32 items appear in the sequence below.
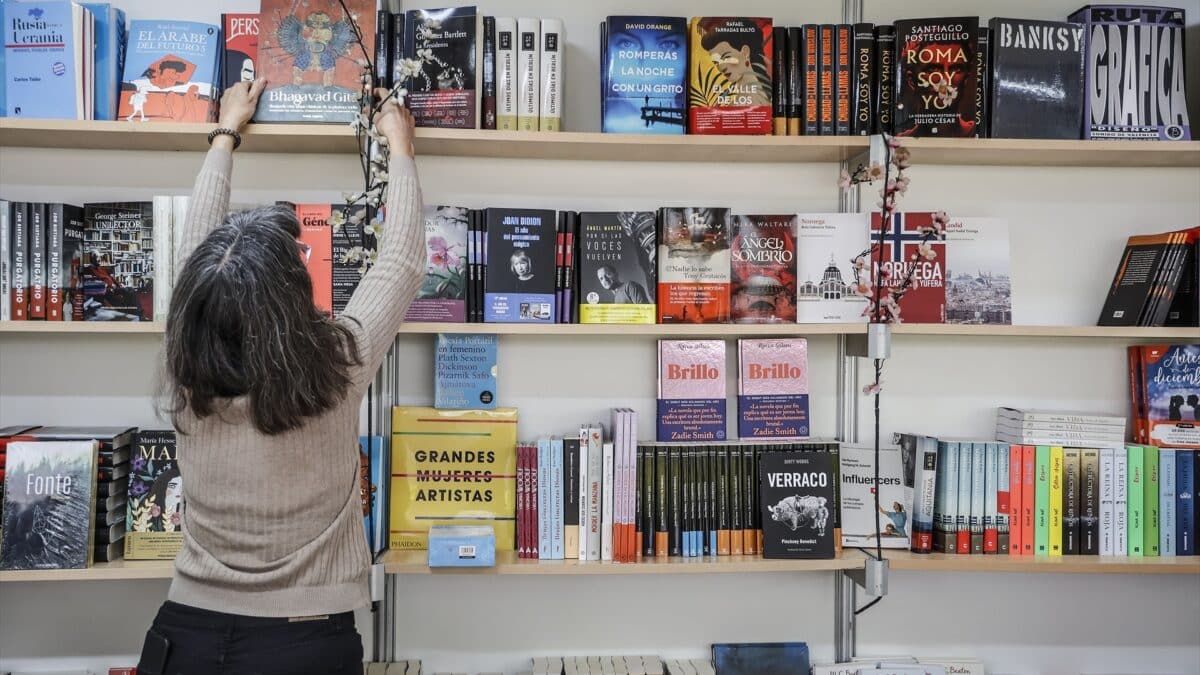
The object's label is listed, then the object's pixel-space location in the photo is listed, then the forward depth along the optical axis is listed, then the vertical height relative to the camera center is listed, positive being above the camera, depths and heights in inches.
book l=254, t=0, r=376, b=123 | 81.4 +25.2
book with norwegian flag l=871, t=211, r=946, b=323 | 88.7 +7.9
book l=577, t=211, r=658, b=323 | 85.8 +6.8
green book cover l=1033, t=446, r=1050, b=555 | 87.4 -15.2
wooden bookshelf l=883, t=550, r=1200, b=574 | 83.4 -20.1
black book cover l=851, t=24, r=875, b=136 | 85.4 +25.2
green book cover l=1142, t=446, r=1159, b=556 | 87.8 -14.8
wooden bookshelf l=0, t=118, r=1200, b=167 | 80.1 +18.4
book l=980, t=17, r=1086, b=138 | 85.8 +25.1
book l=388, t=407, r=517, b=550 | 86.4 -12.7
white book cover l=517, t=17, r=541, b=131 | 83.8 +24.9
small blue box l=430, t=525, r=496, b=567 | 79.5 -18.4
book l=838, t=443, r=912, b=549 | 88.3 -15.3
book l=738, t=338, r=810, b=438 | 90.5 -3.5
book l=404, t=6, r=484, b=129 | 82.4 +24.4
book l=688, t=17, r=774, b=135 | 84.7 +24.7
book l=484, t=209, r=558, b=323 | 84.8 +6.6
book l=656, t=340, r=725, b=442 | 89.7 -4.9
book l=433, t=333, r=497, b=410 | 87.7 -3.1
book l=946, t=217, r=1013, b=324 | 89.5 +7.3
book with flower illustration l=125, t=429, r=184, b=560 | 81.3 -14.8
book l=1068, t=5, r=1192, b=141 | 87.1 +25.8
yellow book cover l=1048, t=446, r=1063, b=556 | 87.4 -14.9
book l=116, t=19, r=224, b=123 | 81.4 +23.5
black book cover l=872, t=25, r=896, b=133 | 85.7 +25.4
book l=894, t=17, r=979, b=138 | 85.0 +24.2
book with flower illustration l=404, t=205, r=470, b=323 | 84.3 +6.6
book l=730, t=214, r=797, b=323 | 88.3 +7.2
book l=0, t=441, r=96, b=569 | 78.0 -14.7
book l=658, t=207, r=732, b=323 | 86.6 +7.4
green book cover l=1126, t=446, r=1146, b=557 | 87.7 -14.5
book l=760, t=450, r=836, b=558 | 84.1 -15.3
